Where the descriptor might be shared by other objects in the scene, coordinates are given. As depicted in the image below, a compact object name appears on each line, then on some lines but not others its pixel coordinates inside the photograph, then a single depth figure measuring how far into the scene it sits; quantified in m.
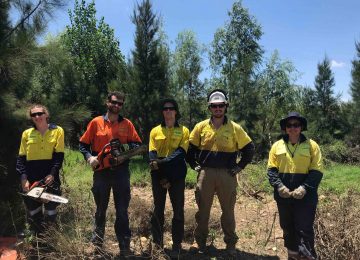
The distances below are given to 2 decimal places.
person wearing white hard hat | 4.64
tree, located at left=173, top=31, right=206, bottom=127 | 16.69
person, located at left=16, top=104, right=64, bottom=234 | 4.37
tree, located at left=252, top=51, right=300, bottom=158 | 16.00
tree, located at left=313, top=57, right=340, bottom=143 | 22.11
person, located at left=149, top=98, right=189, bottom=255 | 4.56
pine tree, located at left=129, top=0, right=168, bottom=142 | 13.99
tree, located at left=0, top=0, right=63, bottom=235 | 5.45
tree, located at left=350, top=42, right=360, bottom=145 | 19.73
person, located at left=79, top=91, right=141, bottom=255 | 4.48
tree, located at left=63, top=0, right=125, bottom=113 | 21.00
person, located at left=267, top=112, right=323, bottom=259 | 4.06
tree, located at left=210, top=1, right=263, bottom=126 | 24.59
